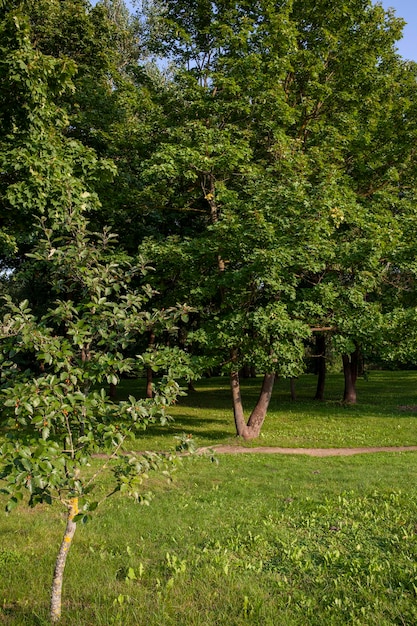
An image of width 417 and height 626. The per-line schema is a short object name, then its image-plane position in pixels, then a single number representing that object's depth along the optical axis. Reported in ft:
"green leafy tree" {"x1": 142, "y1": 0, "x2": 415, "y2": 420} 47.67
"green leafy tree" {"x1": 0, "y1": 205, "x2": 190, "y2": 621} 12.60
